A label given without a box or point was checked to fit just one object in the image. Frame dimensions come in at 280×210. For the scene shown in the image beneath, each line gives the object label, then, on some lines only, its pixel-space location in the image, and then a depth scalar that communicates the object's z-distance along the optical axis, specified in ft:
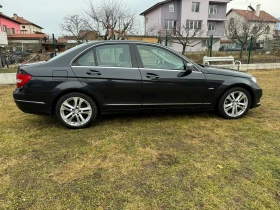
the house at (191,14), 116.05
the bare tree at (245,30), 48.87
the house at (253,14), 132.46
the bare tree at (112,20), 57.67
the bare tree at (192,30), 107.22
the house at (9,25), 124.26
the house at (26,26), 186.39
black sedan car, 11.89
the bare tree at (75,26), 59.84
